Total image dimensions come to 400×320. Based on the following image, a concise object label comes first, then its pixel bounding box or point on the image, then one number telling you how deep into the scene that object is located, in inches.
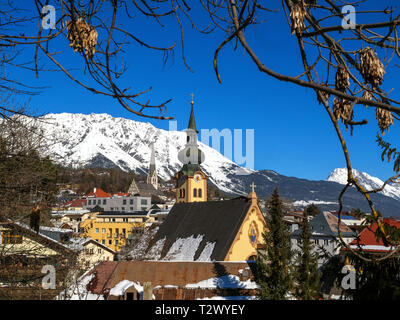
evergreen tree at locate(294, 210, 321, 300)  729.6
